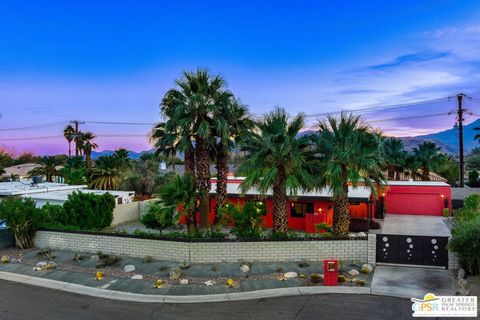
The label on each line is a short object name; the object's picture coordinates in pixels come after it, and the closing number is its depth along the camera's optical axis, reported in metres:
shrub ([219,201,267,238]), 16.62
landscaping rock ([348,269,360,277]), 13.85
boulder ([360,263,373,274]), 14.02
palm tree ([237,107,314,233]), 16.48
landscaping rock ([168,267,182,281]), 13.84
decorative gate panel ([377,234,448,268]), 14.28
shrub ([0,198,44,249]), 18.00
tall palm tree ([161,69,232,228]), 21.64
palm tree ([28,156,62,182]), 49.47
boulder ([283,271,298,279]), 13.79
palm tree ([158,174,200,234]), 16.94
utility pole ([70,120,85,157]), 63.17
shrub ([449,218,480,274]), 12.71
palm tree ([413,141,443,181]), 40.34
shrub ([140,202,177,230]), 16.83
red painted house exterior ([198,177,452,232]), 24.52
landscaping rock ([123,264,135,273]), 14.90
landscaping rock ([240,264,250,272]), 14.67
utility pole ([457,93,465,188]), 40.34
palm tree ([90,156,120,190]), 38.50
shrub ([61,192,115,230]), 21.47
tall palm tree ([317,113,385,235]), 16.22
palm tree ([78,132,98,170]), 60.89
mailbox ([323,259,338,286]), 12.80
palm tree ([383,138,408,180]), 39.75
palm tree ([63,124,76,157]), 68.87
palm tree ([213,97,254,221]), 22.08
